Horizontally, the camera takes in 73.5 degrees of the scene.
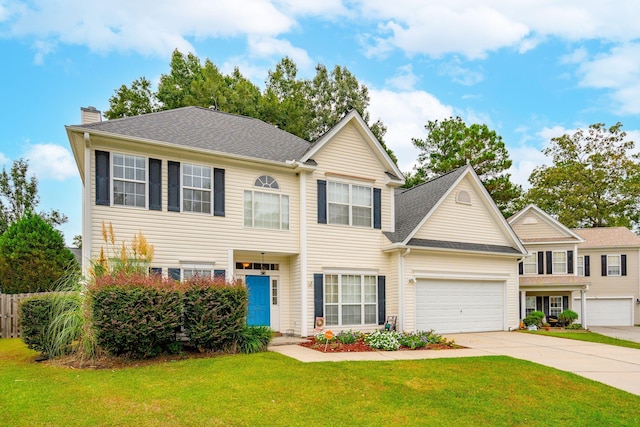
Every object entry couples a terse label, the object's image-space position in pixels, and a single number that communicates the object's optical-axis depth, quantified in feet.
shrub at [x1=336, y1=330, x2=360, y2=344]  39.09
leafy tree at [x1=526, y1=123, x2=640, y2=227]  106.01
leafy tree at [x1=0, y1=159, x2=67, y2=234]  102.68
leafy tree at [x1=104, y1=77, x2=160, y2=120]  89.20
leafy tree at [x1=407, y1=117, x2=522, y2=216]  97.76
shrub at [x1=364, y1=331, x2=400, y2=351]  37.55
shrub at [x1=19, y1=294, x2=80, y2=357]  31.09
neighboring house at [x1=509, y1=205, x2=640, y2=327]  72.08
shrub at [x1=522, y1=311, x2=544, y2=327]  62.08
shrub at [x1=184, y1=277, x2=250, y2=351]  31.99
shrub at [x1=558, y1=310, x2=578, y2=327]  67.88
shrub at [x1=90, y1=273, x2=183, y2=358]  28.56
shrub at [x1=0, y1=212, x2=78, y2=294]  59.00
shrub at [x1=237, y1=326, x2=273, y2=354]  33.88
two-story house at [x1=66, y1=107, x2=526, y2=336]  39.24
